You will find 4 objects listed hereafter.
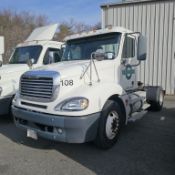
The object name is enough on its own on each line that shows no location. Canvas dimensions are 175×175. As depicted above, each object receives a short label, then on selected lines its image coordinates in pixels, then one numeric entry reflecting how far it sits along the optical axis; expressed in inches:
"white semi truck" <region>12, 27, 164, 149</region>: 123.3
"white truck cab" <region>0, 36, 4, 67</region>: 279.2
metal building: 319.9
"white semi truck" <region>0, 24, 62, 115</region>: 195.7
